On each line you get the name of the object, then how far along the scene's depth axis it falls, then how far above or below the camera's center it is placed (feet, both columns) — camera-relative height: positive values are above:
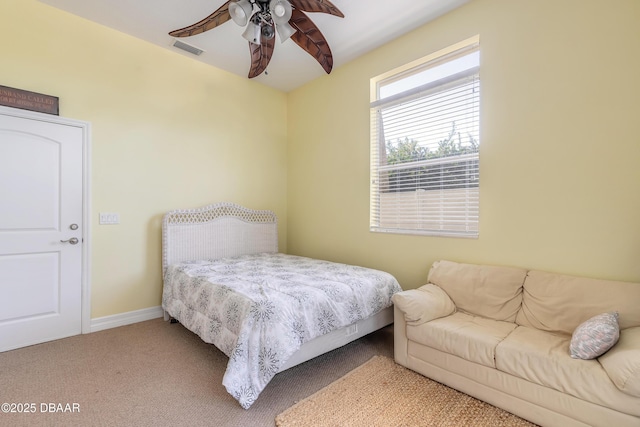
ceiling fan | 6.33 +4.44
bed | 5.98 -2.18
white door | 8.45 -0.56
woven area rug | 5.56 -3.97
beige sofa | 4.80 -2.63
